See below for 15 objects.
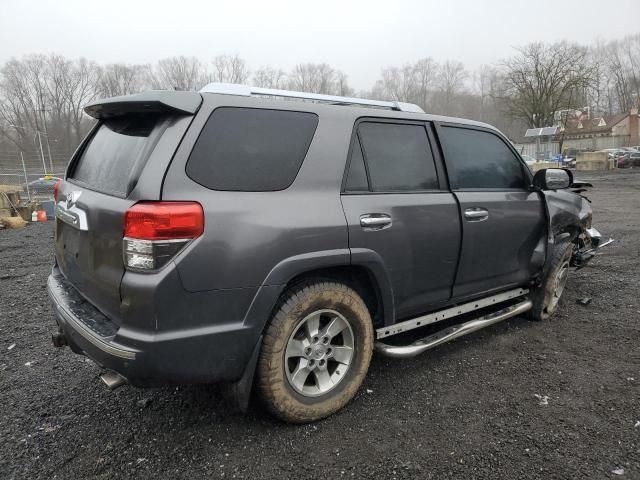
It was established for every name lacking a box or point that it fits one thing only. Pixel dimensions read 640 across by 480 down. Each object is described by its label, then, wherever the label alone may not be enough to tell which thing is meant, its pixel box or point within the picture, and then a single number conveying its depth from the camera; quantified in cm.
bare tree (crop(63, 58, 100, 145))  6425
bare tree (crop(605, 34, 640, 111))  7425
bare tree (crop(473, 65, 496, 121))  7598
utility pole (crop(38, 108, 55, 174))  2791
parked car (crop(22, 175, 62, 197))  2042
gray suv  215
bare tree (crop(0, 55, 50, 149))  5228
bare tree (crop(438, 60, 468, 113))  8356
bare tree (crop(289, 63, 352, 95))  7069
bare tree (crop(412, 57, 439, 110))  8456
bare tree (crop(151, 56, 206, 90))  6719
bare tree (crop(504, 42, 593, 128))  3862
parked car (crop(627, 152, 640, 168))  3550
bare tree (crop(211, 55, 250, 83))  6786
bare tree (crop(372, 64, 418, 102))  8113
